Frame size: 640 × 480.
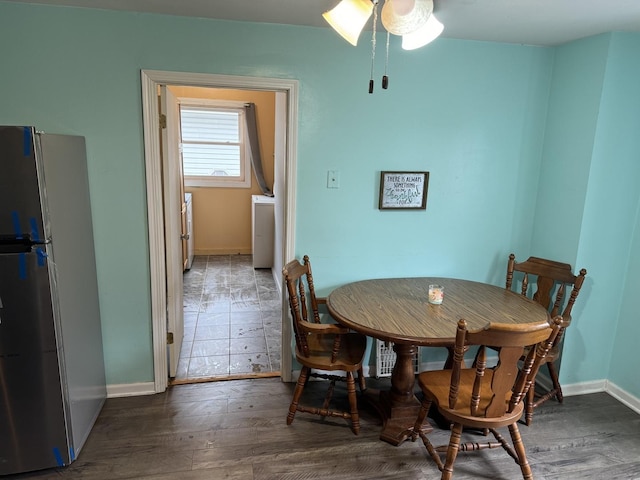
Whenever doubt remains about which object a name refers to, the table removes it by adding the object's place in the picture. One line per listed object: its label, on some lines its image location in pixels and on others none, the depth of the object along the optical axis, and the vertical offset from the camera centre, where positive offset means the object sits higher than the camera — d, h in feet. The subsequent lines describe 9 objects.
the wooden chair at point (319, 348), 7.08 -3.19
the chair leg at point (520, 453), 6.03 -4.02
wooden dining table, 6.39 -2.30
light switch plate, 8.30 -0.01
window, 18.71 +1.43
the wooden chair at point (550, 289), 7.83 -2.22
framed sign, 8.52 -0.20
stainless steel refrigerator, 5.44 -1.95
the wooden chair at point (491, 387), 5.11 -3.02
